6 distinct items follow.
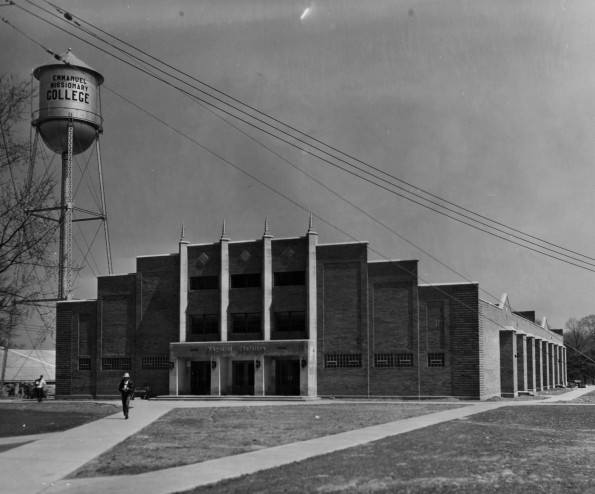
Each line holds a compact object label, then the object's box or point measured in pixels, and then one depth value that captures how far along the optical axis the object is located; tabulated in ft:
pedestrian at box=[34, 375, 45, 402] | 159.63
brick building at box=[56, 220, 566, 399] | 154.71
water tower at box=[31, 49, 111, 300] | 174.29
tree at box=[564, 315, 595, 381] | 356.79
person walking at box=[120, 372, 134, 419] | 96.94
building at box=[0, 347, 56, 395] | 309.22
